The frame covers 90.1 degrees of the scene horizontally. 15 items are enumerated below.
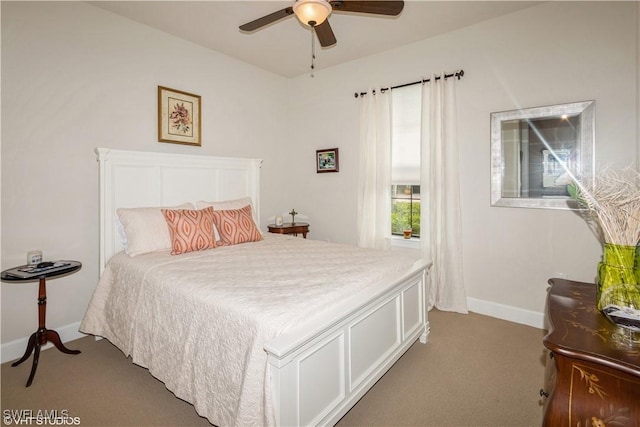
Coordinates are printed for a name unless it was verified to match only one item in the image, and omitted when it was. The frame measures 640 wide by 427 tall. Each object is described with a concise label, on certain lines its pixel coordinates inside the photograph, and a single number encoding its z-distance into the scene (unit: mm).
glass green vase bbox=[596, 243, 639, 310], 1338
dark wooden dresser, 1059
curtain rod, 3236
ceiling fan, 1944
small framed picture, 4246
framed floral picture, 3260
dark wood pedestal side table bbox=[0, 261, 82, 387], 2135
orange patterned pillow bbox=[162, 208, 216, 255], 2668
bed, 1408
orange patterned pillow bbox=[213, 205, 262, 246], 3078
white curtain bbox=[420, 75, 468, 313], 3286
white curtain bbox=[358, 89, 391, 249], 3748
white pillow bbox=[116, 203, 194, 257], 2617
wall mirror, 2670
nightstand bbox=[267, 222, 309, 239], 4180
